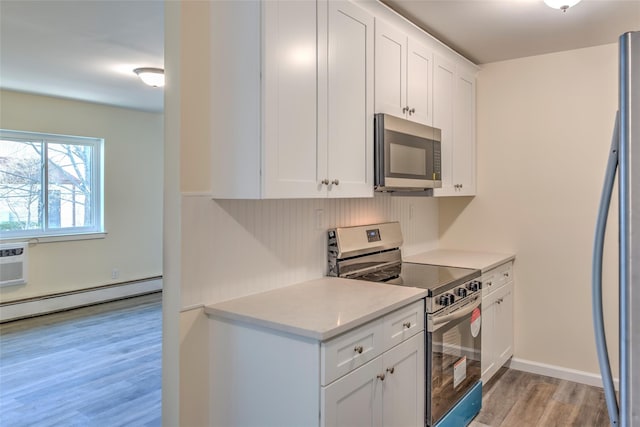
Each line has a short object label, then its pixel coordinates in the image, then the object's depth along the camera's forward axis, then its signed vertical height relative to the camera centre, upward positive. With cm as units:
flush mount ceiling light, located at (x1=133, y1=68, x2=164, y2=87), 389 +119
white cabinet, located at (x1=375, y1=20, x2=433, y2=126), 241 +79
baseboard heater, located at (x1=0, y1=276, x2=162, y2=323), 476 -107
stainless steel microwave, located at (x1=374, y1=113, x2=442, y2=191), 236 +31
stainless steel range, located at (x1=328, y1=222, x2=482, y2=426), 222 -53
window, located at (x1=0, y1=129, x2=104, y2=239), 488 +28
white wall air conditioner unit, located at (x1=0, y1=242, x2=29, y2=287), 473 -60
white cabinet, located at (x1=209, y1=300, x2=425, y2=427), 159 -66
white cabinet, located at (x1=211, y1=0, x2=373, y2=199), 176 +48
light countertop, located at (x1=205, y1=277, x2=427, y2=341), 164 -41
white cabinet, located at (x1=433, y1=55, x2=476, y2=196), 305 +64
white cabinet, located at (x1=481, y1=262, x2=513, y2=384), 295 -78
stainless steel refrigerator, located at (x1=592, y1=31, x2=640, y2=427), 83 -3
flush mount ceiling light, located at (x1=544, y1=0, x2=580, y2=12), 227 +107
